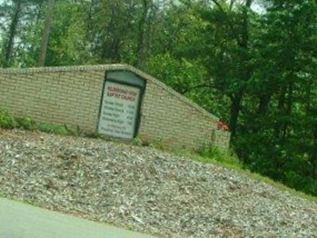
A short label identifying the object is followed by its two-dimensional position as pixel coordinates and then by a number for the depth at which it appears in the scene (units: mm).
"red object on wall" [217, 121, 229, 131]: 25953
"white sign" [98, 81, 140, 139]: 24469
